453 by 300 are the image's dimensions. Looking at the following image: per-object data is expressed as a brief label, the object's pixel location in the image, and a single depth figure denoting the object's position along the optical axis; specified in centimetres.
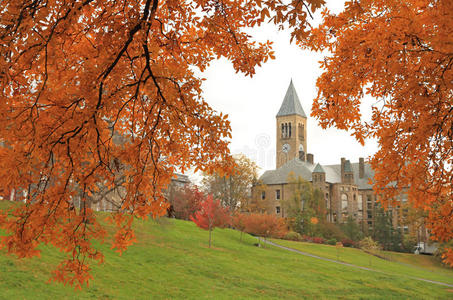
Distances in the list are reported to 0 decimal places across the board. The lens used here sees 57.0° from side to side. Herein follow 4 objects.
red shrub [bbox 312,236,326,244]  4494
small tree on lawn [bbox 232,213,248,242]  3378
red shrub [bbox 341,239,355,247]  4725
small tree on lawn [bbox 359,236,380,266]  4138
